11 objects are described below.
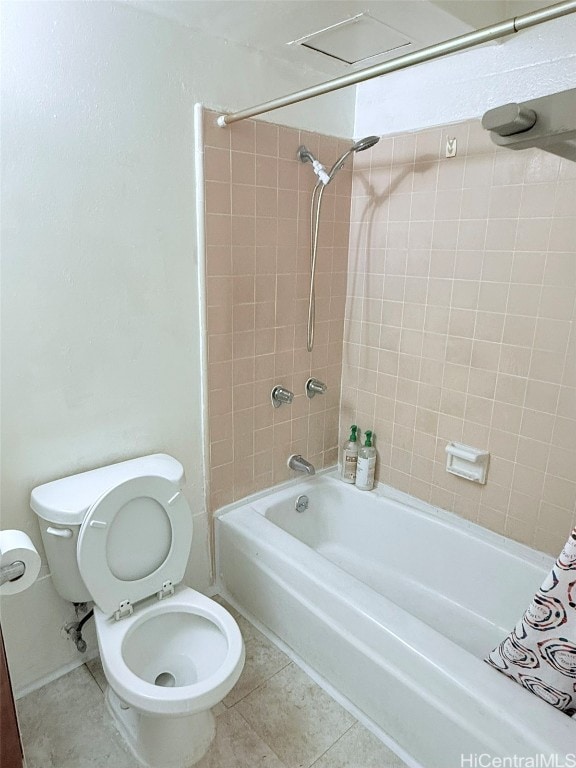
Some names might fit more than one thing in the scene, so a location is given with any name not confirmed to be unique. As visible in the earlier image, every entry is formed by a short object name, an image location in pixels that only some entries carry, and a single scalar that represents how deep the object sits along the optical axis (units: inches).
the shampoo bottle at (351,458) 90.8
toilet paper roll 42.6
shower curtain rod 33.7
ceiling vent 60.7
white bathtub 48.1
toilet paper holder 42.4
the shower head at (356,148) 68.3
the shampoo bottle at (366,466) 88.4
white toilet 55.6
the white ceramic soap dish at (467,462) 74.9
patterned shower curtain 44.9
